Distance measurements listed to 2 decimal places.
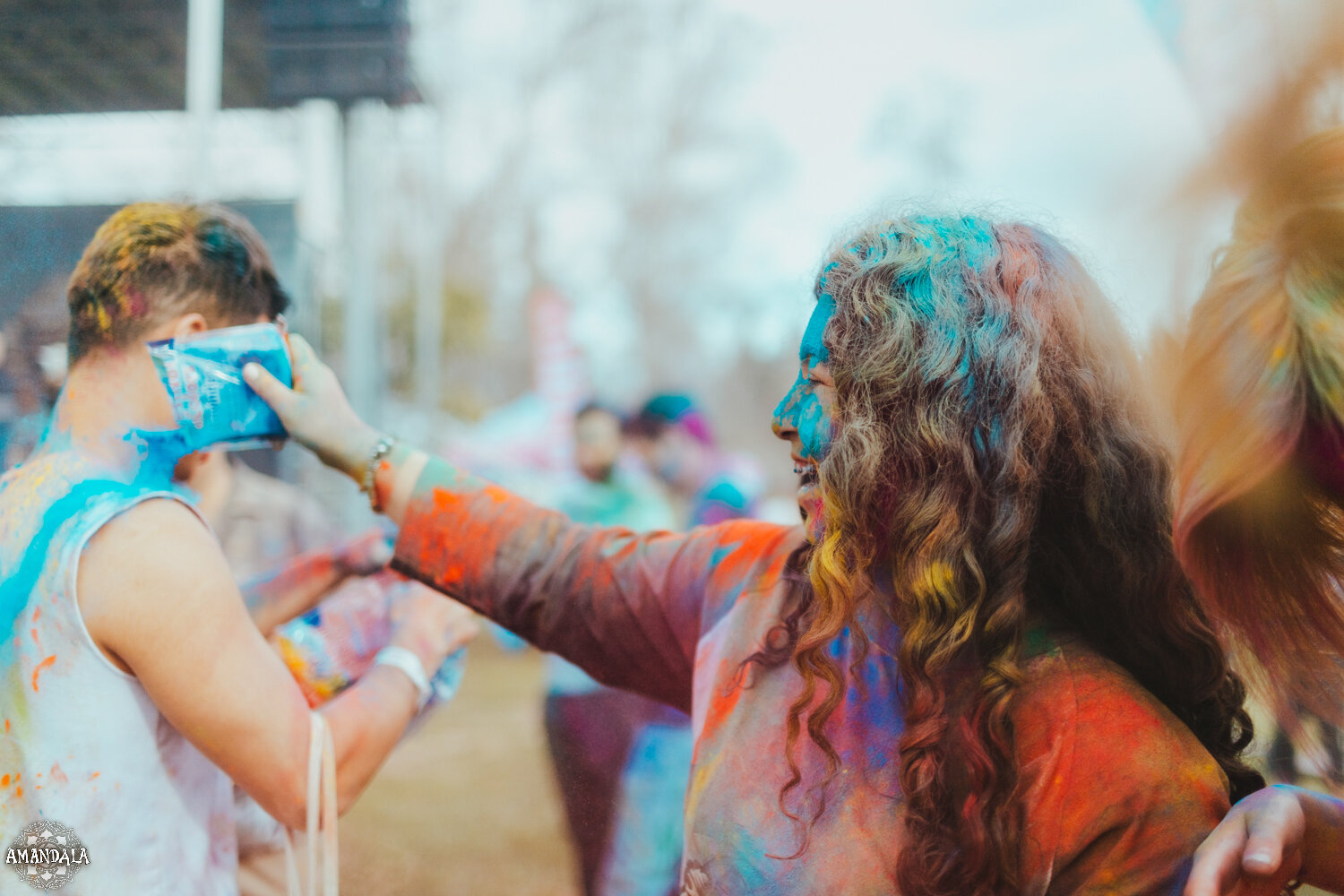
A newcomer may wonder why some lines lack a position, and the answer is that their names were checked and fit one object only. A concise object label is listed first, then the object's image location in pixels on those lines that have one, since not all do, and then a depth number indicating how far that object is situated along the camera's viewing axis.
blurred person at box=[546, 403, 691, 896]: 2.29
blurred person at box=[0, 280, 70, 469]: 1.59
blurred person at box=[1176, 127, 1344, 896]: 0.76
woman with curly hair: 0.94
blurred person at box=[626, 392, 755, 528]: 3.95
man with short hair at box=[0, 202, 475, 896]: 1.13
